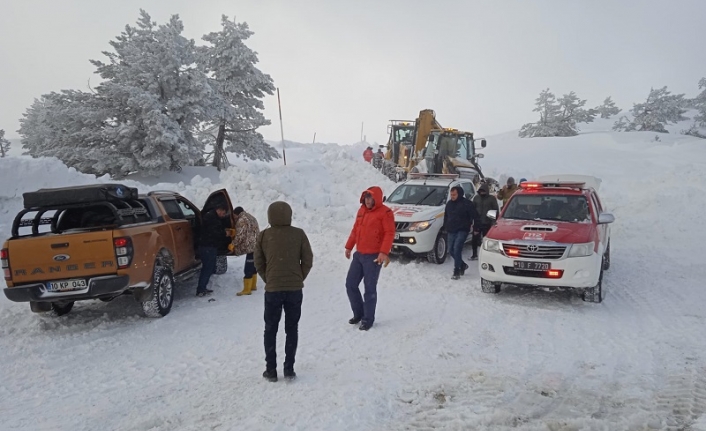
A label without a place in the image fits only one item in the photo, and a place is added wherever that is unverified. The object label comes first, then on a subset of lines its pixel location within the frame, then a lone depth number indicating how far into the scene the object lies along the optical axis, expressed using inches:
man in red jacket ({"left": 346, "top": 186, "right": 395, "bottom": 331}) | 238.1
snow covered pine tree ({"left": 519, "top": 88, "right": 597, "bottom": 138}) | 2111.2
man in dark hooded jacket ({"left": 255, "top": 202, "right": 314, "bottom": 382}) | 175.3
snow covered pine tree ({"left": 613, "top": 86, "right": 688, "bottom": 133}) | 1895.9
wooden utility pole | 717.9
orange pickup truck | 231.3
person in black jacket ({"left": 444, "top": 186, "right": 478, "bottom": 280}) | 349.4
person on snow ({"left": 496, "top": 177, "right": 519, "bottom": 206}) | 436.5
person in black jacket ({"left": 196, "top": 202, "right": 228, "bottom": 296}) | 302.2
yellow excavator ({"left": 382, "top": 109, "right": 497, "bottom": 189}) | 682.8
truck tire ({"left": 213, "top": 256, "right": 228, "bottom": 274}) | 354.0
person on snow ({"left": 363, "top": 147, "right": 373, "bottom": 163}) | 1195.9
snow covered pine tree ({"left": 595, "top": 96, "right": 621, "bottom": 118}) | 2640.3
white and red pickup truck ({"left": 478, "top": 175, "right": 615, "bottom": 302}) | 271.3
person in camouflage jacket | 311.9
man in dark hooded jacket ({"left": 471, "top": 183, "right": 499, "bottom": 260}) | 400.5
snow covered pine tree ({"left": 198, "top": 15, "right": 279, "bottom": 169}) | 1037.2
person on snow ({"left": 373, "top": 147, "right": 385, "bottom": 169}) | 1120.2
